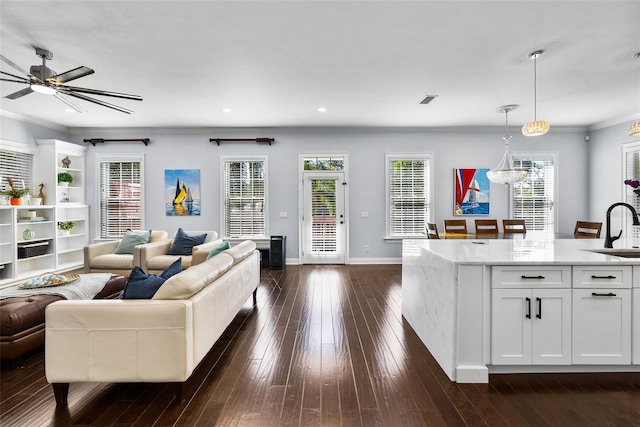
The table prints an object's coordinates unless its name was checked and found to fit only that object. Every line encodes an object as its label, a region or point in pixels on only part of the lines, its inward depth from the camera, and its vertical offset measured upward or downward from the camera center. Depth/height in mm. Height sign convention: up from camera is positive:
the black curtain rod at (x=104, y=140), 7039 +1429
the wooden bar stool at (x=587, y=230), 5153 -383
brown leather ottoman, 2506 -943
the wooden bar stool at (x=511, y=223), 5969 -290
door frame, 7105 +324
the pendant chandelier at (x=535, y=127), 4188 +1034
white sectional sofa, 2027 -835
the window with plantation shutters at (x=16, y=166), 5738 +743
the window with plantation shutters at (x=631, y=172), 6000 +662
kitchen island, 2348 -768
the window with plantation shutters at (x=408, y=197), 7184 +221
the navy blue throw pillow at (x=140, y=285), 2203 -536
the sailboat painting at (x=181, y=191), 7164 +346
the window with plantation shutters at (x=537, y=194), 7188 +288
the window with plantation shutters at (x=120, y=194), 7188 +280
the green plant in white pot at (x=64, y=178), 6516 +568
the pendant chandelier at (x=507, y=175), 5160 +511
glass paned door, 7133 -239
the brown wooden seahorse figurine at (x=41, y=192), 6172 +278
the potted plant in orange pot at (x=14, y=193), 5484 +228
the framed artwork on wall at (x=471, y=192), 7152 +329
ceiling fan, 3215 +1289
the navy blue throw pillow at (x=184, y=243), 5547 -615
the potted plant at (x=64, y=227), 6457 -402
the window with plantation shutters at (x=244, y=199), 7180 +173
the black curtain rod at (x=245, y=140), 7023 +1439
